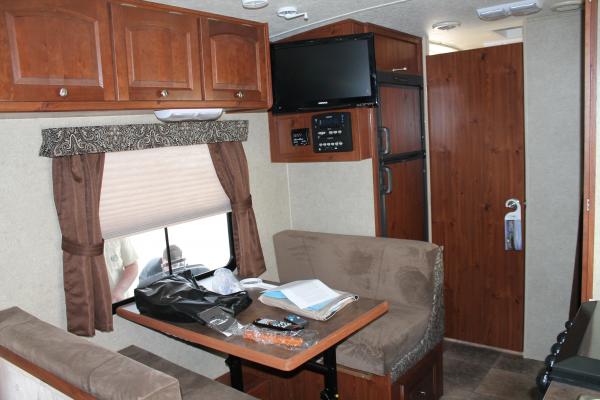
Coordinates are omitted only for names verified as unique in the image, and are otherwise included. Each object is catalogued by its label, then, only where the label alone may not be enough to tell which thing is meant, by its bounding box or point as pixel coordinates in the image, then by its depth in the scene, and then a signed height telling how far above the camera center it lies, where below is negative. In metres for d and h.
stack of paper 2.40 -0.76
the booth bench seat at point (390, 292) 2.84 -0.96
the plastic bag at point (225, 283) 2.82 -0.74
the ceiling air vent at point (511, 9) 2.98 +0.73
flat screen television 3.13 +0.44
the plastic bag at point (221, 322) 2.29 -0.78
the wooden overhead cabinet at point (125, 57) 1.97 +0.43
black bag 2.43 -0.73
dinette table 2.07 -0.83
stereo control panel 3.35 +0.07
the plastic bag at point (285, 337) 2.12 -0.81
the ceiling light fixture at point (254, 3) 2.46 +0.69
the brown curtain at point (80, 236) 2.55 -0.40
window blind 2.79 -0.22
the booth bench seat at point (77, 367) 1.57 -0.70
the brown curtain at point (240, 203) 3.35 -0.37
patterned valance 2.49 +0.09
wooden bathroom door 3.70 -0.36
